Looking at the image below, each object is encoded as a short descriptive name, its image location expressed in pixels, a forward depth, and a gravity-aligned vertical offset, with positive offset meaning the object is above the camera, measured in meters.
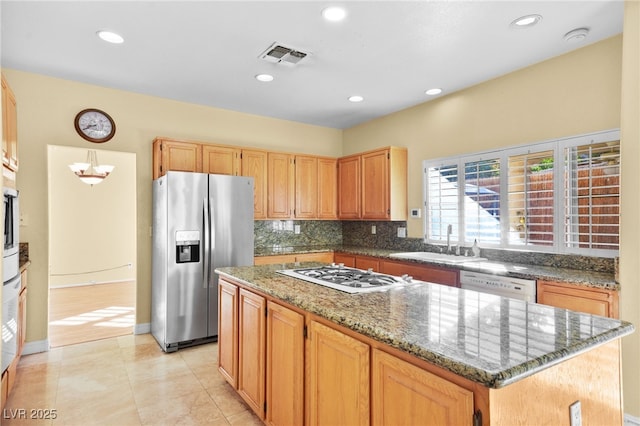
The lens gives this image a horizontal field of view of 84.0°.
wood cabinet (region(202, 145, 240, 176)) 4.16 +0.67
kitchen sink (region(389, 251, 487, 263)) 3.53 -0.45
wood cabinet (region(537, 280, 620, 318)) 2.35 -0.59
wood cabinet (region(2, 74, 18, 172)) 2.60 +0.68
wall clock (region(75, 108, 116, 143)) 3.71 +0.97
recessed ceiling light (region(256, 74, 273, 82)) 3.51 +1.39
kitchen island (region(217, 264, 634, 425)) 1.03 -0.51
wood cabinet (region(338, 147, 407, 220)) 4.42 +0.40
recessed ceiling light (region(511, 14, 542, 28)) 2.46 +1.36
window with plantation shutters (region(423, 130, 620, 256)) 2.79 +0.17
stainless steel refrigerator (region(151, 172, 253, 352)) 3.53 -0.32
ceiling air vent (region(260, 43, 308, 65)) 2.92 +1.37
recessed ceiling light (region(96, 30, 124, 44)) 2.69 +1.39
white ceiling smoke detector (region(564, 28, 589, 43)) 2.63 +1.36
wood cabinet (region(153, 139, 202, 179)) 3.93 +0.67
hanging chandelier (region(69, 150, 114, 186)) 4.75 +0.63
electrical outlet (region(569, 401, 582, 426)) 1.18 -0.67
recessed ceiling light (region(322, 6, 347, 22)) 2.37 +1.37
